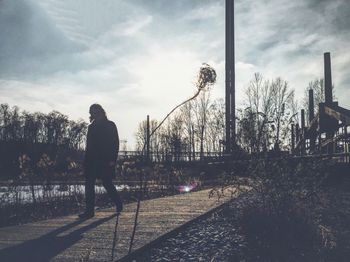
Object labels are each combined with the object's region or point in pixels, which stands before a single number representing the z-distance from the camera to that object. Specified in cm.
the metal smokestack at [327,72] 2017
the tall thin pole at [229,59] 1522
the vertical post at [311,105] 2333
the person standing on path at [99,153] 495
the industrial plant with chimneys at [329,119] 1140
